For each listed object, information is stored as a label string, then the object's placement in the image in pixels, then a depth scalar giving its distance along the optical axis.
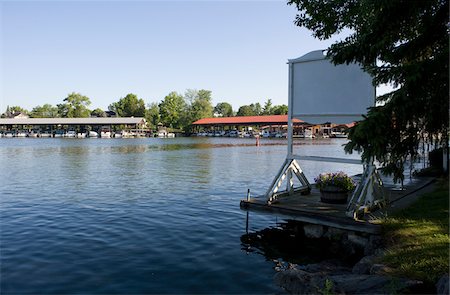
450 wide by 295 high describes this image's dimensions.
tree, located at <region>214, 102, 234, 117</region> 194.38
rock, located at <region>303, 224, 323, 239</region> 11.08
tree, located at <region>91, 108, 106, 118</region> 168.25
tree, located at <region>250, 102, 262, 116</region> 179.25
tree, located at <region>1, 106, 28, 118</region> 186.07
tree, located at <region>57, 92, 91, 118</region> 148.60
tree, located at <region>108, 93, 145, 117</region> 154.38
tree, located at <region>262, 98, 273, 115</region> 158.57
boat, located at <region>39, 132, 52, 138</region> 120.82
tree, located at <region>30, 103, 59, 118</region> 185.88
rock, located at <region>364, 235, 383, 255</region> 8.81
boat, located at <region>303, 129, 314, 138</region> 102.44
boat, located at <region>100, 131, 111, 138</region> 116.68
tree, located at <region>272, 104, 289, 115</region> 142.65
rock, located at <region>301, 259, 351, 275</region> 8.28
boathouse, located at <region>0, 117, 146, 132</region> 113.56
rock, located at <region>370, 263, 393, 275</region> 6.84
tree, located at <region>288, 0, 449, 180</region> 6.28
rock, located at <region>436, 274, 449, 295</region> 5.48
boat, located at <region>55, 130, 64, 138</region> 120.84
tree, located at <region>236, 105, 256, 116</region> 176.25
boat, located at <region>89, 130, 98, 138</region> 118.16
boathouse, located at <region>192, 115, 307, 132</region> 98.94
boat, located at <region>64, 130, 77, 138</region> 118.10
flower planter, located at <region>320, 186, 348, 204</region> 11.61
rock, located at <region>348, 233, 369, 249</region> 9.61
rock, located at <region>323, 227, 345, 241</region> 10.49
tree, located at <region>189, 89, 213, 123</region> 140.00
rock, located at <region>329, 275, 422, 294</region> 6.01
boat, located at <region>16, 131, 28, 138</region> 117.95
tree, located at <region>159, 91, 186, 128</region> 143.38
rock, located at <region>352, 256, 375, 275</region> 7.52
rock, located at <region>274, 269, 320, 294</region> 6.97
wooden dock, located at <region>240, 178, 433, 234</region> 9.56
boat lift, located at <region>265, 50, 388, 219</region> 10.64
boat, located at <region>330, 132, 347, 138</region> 104.88
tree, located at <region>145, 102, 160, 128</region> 148.38
